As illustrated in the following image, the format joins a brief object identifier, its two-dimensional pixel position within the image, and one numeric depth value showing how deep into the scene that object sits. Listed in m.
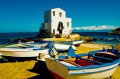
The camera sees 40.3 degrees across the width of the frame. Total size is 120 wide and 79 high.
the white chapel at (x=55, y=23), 48.66
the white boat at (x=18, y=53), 14.98
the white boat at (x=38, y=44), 21.36
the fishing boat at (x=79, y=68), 7.77
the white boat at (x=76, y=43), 28.39
